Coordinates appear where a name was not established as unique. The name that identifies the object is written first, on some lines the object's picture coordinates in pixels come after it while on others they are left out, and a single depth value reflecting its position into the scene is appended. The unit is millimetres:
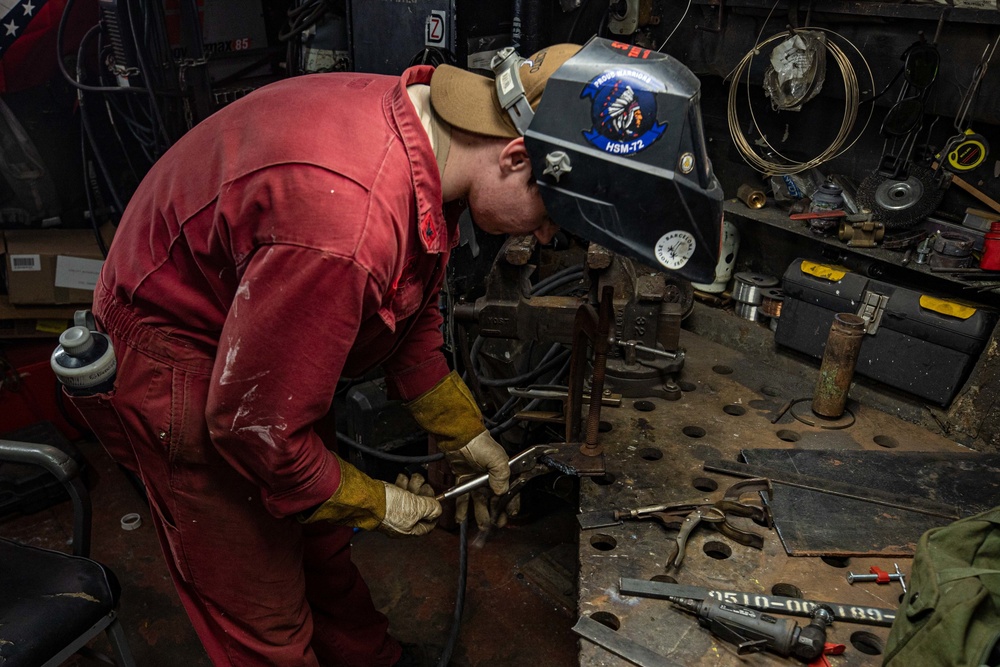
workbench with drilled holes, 1520
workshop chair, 1658
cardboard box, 3379
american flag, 3162
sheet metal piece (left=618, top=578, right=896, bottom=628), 1516
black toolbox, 2389
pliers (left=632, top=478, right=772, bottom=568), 1752
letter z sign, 2938
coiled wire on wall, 2726
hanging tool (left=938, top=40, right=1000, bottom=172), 2469
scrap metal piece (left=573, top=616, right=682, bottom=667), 1401
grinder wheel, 2650
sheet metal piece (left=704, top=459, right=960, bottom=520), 1843
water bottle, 1432
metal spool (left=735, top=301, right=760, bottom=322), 3100
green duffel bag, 1163
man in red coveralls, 1234
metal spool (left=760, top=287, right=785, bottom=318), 2961
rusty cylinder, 2152
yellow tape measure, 2518
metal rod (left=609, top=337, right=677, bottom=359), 2389
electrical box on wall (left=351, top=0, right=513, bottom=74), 2953
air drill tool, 1420
